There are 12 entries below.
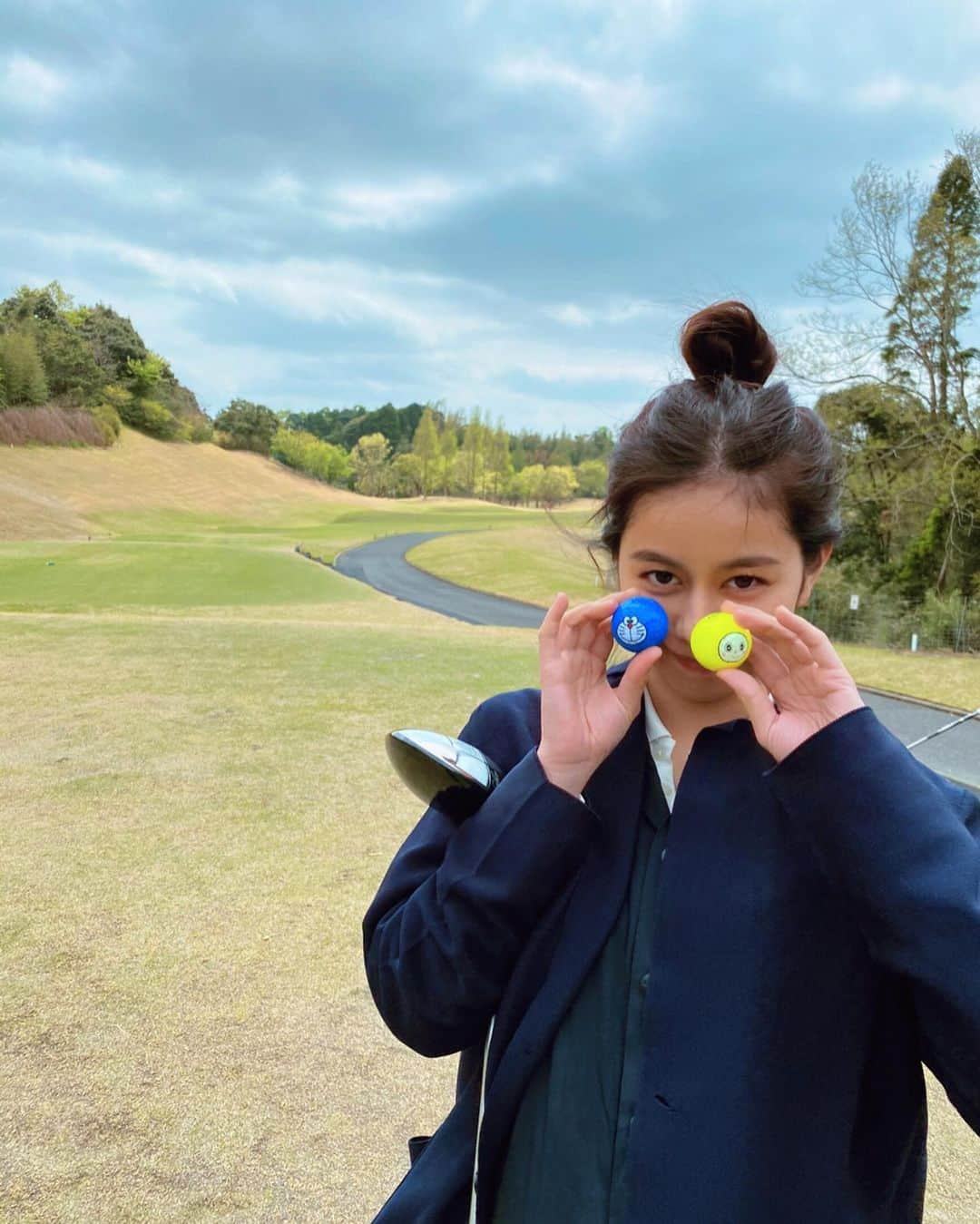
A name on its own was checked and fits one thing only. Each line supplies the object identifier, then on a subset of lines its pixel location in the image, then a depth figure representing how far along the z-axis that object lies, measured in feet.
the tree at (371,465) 327.88
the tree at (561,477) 247.91
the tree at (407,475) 327.67
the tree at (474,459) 339.36
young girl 3.41
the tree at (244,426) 265.34
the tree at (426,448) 326.03
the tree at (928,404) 63.46
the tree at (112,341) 221.05
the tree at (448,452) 331.98
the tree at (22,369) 182.29
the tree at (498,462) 343.46
